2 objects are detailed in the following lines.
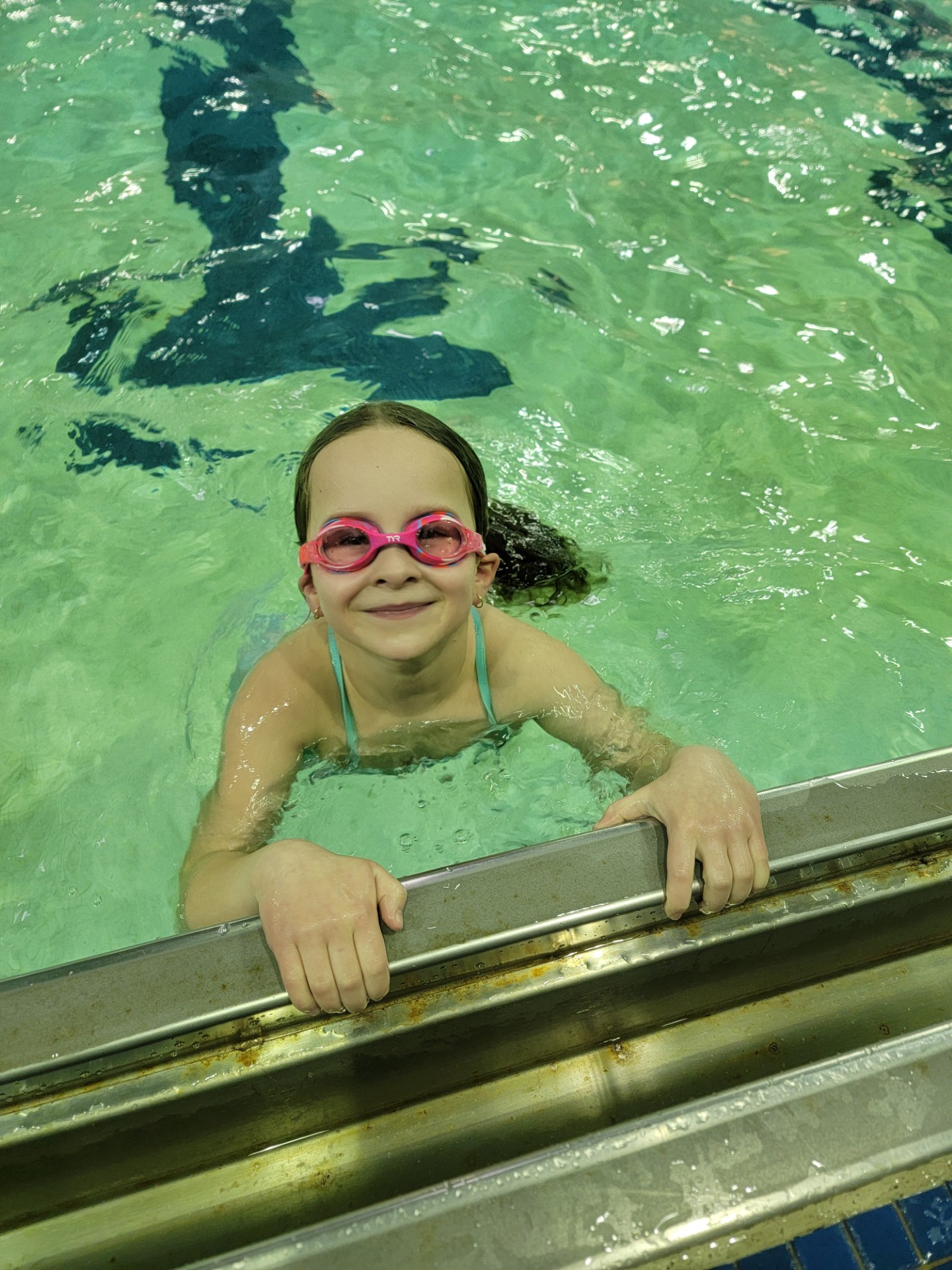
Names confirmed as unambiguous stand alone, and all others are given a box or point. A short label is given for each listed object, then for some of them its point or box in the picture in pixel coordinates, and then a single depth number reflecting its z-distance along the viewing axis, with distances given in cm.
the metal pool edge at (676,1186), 46
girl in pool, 55
